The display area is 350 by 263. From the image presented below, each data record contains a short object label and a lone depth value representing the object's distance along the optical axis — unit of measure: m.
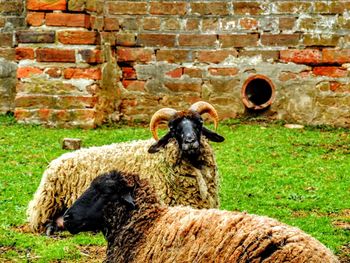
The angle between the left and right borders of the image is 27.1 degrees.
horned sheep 6.56
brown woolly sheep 3.86
